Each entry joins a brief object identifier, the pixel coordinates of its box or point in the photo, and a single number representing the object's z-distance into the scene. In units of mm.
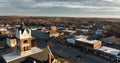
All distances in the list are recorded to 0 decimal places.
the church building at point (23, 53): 25214
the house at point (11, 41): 58450
